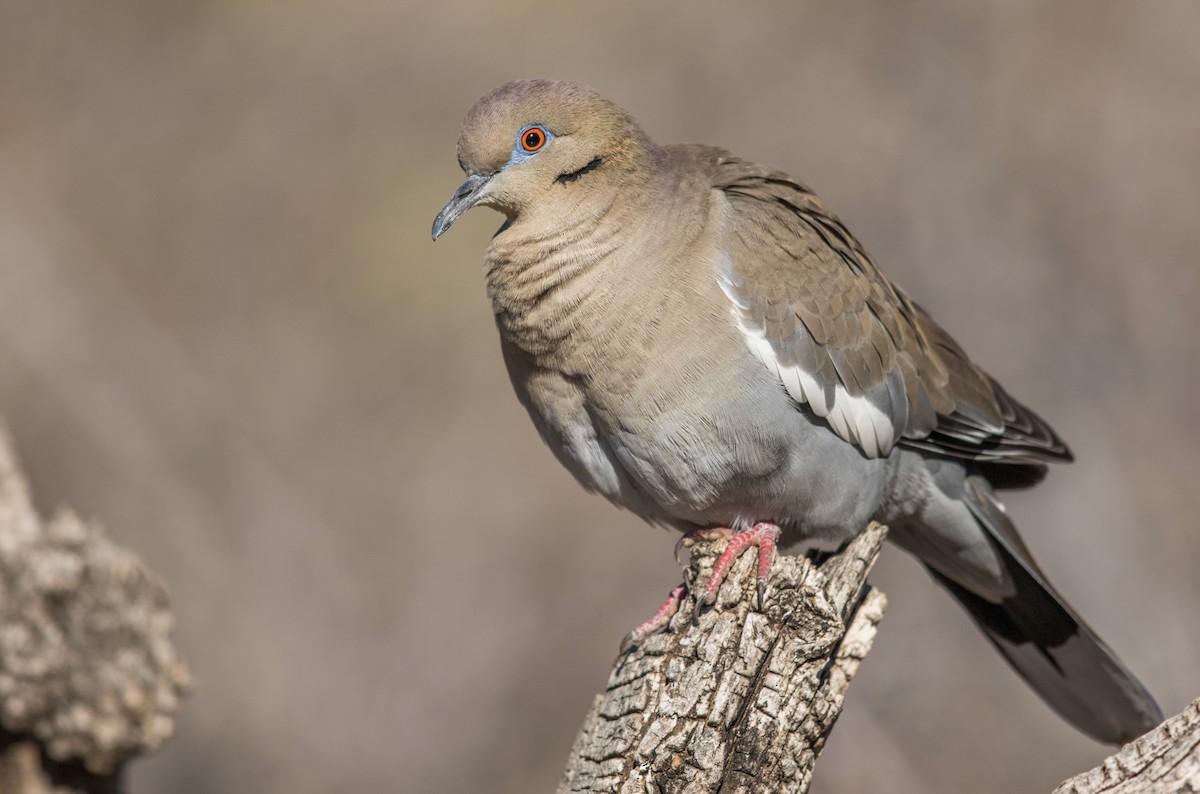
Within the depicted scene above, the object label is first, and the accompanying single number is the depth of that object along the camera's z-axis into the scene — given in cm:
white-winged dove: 820
